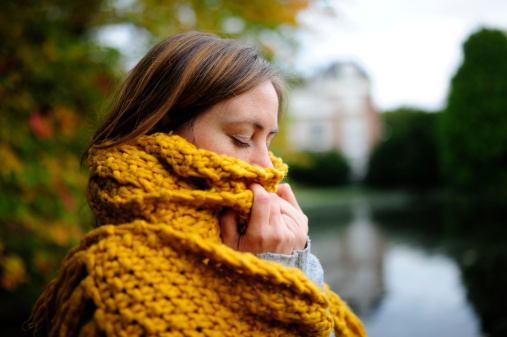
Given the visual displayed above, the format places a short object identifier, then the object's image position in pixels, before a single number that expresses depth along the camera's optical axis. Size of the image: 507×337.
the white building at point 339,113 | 31.02
